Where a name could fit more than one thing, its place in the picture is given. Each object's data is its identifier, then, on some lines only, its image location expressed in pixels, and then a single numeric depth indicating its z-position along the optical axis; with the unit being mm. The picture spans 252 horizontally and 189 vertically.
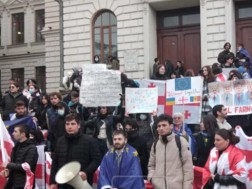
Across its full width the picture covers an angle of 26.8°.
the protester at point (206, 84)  10984
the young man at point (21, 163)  7527
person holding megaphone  6965
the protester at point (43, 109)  10742
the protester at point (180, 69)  17266
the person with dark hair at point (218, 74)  11962
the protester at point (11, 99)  12086
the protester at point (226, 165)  6215
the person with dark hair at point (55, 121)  9555
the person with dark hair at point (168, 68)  14570
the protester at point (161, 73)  12877
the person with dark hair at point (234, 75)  11077
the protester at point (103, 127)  9070
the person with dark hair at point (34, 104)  11419
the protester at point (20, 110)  10094
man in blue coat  6625
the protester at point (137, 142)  7742
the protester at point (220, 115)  8579
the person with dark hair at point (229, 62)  13946
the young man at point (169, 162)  6488
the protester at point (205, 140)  7551
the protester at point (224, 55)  15083
